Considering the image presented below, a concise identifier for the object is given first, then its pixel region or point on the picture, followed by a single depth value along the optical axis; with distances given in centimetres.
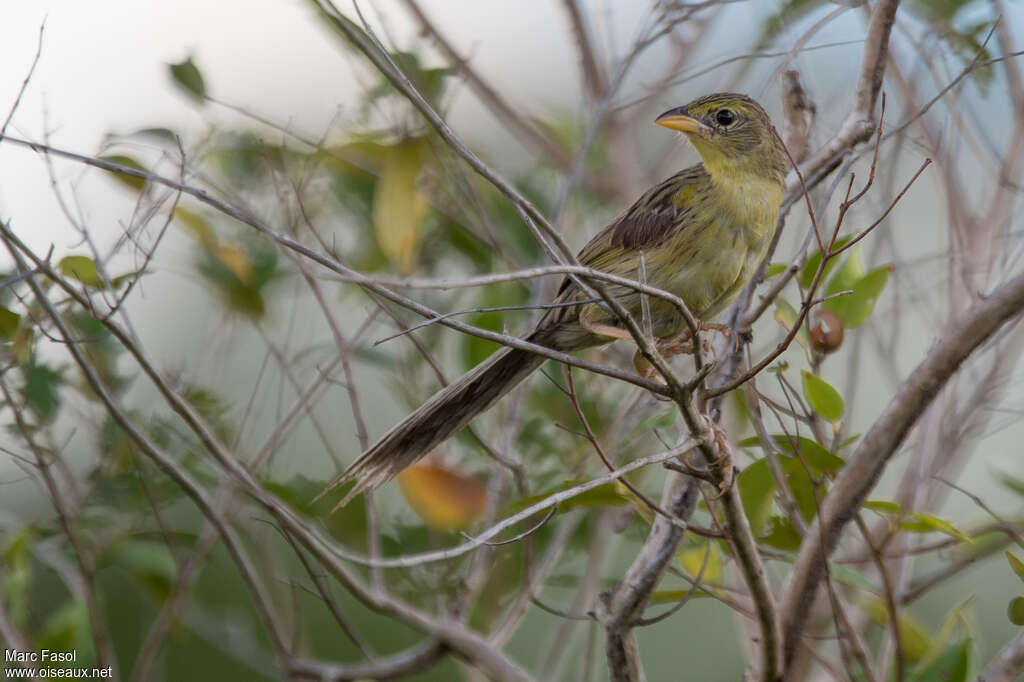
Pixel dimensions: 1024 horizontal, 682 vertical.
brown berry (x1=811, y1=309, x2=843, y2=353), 573
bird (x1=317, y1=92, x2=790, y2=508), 628
